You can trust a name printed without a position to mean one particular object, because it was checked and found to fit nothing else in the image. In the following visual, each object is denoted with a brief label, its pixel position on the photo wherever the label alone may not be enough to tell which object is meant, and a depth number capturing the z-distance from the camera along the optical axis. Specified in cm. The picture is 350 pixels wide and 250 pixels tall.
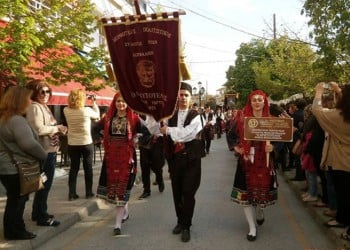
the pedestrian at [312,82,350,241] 481
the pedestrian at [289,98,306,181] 944
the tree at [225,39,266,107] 5512
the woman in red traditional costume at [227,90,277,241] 562
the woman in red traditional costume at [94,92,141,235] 582
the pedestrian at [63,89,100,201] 742
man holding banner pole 541
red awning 1170
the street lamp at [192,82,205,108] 4208
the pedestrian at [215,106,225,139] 2417
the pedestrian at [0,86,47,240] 469
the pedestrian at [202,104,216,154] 1570
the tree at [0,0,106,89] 820
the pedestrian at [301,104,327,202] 675
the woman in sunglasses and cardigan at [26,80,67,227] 549
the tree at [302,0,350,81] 822
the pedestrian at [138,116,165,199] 824
